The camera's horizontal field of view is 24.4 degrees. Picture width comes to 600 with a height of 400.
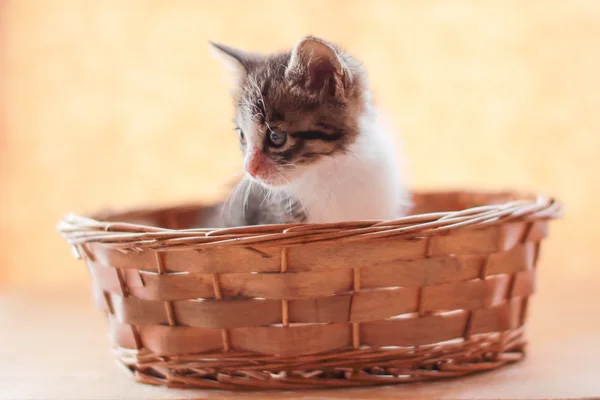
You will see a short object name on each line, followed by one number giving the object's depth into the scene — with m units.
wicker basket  0.63
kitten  0.68
